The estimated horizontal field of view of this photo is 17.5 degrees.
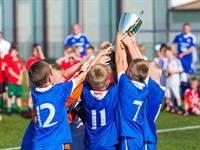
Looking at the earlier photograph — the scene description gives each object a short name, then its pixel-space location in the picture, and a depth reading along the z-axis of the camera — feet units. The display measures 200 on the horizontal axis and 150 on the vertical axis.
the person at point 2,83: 46.06
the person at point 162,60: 49.06
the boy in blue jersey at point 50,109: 20.97
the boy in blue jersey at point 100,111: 20.89
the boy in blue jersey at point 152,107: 21.69
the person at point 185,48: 54.80
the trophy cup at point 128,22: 20.88
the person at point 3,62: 46.26
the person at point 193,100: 45.47
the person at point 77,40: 52.16
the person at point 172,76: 47.93
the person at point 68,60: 43.40
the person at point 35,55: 46.91
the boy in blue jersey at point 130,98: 21.01
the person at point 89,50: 44.82
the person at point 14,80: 46.65
